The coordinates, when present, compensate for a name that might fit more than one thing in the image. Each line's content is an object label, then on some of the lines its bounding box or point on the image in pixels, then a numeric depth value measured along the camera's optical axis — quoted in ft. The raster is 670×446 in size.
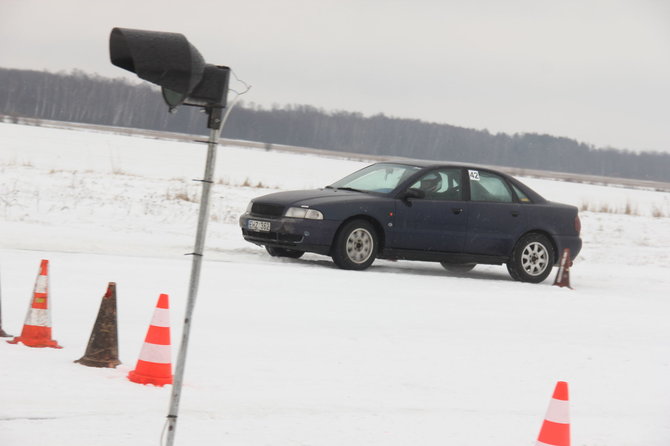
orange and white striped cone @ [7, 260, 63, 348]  47.52
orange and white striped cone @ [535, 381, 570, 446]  35.24
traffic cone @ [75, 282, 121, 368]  44.93
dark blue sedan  88.02
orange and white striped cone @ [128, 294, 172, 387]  43.24
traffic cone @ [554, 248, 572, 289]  93.15
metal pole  32.50
